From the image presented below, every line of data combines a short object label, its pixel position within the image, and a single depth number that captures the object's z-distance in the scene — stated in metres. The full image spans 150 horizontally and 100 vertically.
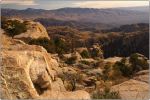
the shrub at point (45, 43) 22.46
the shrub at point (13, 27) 20.80
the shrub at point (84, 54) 30.33
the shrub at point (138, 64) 14.83
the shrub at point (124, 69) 13.69
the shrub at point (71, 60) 23.72
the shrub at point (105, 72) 13.42
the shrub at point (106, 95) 5.58
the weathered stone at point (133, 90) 5.58
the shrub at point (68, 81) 8.09
